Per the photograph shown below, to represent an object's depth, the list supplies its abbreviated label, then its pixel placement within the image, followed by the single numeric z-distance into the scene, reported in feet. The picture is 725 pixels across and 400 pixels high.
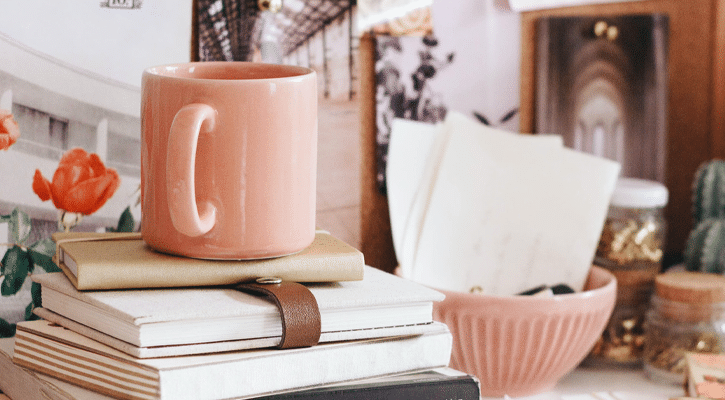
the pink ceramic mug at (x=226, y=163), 3.06
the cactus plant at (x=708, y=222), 3.87
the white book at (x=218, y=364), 2.95
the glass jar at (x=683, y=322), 3.71
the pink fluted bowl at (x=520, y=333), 3.51
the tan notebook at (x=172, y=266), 3.07
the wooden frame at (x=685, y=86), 4.06
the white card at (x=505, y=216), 3.75
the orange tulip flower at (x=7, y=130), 3.42
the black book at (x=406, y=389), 3.06
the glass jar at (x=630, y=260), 3.85
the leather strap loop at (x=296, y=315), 3.03
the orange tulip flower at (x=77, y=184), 3.46
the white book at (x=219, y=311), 2.98
